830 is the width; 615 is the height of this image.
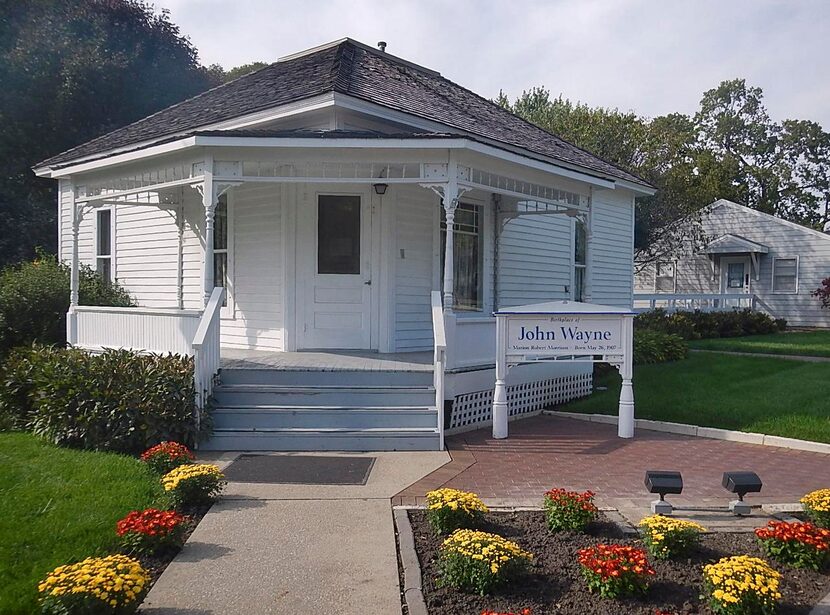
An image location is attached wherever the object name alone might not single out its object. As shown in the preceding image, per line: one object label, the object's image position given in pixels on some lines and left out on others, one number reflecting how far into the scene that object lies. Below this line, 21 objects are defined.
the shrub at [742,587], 3.74
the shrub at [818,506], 5.13
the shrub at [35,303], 11.83
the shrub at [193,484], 5.61
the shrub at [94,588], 3.48
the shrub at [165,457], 6.53
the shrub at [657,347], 15.09
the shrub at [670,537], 4.61
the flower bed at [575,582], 3.98
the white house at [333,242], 8.62
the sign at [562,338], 8.65
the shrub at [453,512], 5.01
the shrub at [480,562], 4.09
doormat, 6.66
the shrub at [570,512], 5.11
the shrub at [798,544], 4.52
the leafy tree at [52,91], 22.59
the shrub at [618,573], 4.04
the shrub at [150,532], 4.67
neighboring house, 27.34
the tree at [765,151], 45.88
